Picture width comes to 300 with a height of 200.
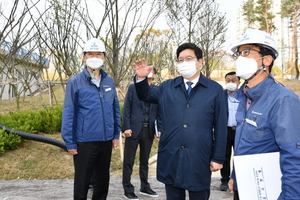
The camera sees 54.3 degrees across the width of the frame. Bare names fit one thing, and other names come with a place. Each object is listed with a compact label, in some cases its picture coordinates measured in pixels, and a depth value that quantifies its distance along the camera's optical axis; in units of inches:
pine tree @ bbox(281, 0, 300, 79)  1221.9
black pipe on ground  251.6
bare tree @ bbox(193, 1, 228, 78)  536.7
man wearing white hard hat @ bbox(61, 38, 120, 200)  127.5
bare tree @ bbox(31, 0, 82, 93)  302.0
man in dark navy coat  99.0
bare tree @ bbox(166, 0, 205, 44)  464.0
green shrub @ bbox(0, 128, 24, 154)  235.6
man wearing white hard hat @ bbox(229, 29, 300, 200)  59.5
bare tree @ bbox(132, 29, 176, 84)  694.5
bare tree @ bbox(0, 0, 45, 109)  279.6
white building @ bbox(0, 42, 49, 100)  493.0
